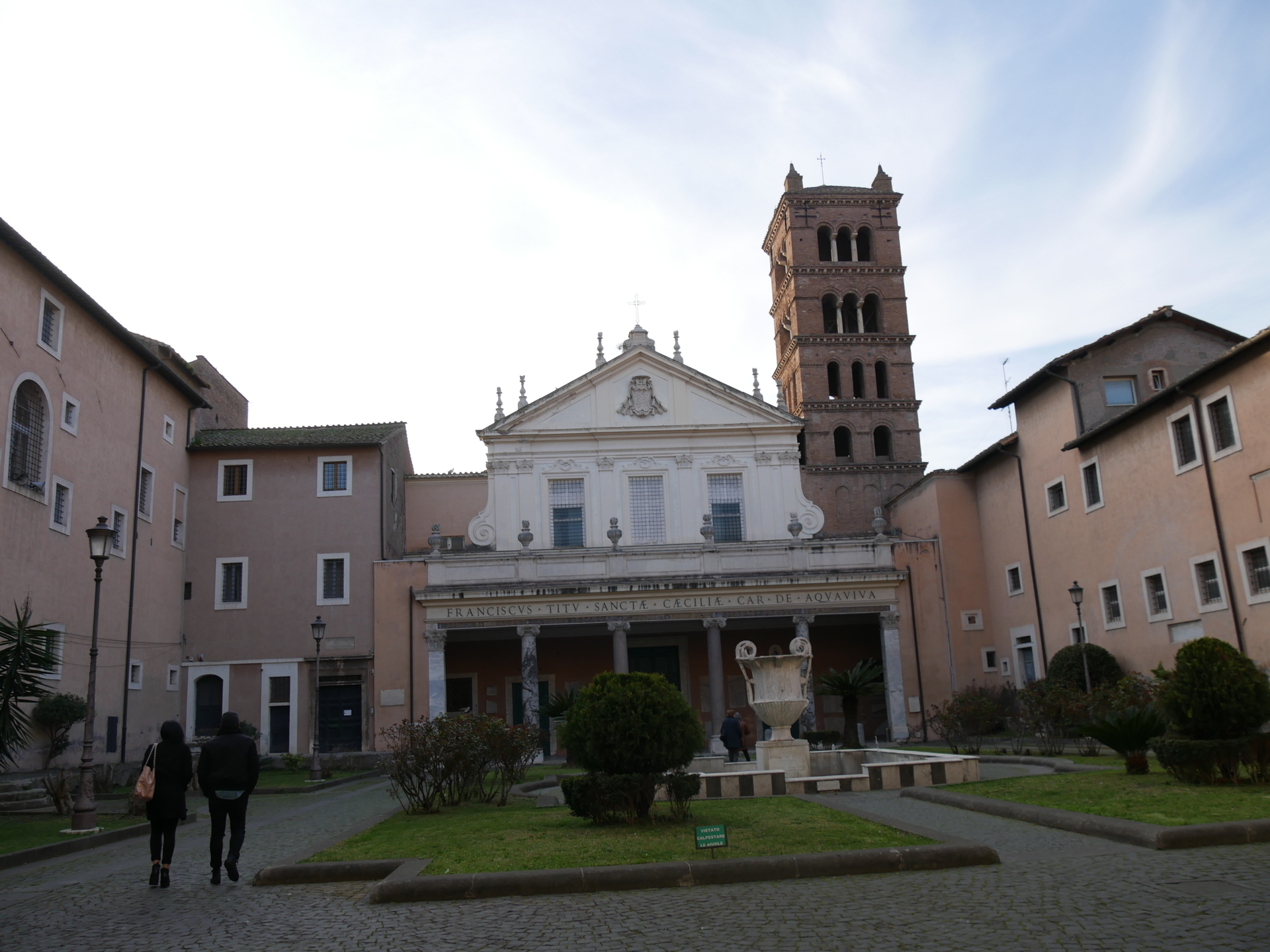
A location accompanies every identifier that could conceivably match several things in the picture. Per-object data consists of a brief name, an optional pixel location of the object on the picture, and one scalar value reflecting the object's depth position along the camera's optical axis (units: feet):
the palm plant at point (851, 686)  79.46
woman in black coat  34.32
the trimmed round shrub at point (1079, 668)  86.89
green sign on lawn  31.24
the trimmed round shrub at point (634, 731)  41.37
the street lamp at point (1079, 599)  83.92
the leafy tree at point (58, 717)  79.10
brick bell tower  159.22
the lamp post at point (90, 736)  50.47
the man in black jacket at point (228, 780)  34.91
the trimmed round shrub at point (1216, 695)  44.52
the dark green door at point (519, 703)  113.81
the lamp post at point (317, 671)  85.15
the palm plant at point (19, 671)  50.11
